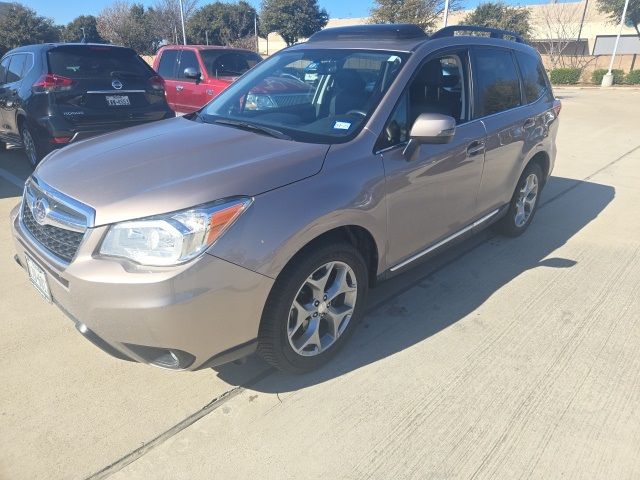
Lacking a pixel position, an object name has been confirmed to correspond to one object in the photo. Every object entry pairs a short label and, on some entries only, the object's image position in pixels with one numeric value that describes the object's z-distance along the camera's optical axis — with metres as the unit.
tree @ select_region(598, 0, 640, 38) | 35.22
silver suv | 2.12
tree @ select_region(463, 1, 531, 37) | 34.28
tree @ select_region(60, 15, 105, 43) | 51.47
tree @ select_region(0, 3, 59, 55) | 37.53
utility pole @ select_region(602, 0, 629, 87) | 27.97
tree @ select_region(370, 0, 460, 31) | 21.03
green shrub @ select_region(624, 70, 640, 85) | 27.75
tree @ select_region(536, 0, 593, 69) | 36.12
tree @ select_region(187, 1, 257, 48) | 48.75
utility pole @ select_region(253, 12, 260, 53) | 46.89
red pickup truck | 9.30
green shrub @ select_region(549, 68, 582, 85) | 29.77
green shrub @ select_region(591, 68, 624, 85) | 28.89
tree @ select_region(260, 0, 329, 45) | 42.50
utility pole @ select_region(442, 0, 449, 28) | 15.48
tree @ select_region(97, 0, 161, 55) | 43.50
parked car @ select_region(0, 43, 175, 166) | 6.21
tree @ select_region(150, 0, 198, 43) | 40.42
